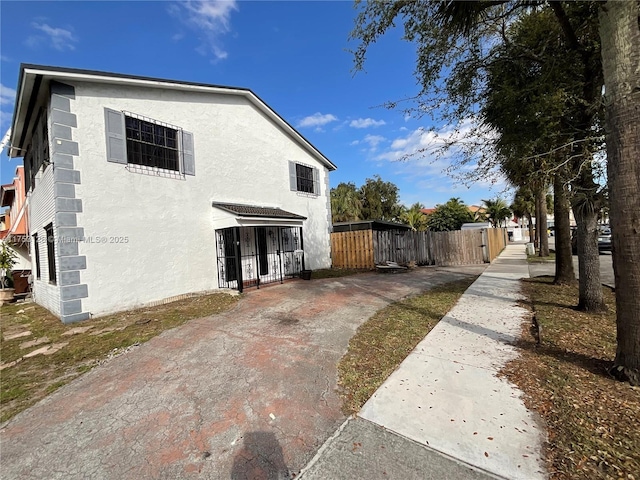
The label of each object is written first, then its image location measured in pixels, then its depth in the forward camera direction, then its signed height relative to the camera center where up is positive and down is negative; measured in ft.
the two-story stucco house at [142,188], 23.06 +5.94
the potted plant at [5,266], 34.37 -0.93
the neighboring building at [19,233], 39.27 +3.34
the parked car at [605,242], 63.16 -4.43
